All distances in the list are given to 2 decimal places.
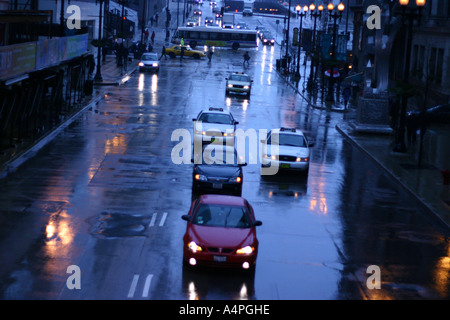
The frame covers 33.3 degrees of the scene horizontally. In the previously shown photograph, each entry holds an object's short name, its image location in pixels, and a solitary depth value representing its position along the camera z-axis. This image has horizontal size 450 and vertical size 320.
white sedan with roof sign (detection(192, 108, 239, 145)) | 31.56
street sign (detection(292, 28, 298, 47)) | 95.60
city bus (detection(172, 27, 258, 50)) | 99.75
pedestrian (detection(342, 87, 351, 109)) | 51.81
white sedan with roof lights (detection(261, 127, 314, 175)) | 27.34
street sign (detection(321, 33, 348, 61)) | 64.81
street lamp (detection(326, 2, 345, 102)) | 54.04
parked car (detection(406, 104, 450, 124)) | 43.56
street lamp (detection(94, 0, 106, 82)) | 57.29
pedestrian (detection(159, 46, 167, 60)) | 87.62
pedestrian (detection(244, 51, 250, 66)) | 82.62
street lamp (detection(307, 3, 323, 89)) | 60.97
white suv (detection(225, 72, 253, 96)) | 53.56
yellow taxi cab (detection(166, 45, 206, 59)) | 89.12
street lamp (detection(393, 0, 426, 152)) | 31.19
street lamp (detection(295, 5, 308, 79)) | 73.36
